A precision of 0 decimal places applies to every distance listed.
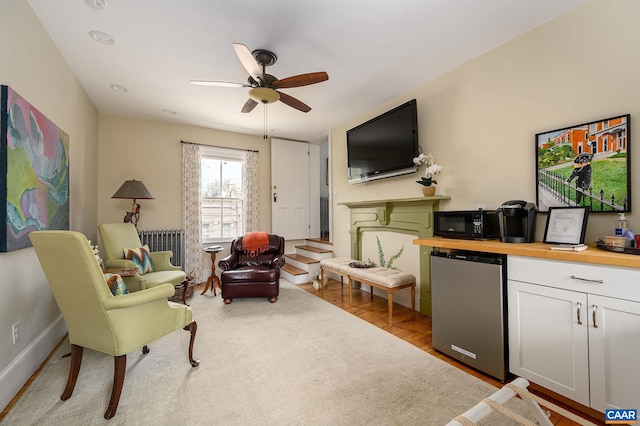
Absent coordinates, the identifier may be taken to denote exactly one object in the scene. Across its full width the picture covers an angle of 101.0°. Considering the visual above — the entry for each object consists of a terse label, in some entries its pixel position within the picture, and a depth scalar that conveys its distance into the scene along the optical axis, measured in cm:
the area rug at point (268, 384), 155
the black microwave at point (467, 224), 221
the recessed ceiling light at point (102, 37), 227
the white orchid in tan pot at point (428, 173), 294
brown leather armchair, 355
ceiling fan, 224
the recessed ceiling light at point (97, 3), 192
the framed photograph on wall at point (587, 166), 180
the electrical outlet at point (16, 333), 180
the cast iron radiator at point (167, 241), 421
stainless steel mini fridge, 187
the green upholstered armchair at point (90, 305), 152
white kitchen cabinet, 138
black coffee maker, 203
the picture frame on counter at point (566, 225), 179
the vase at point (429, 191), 296
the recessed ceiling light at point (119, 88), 321
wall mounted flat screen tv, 316
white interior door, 534
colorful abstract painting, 166
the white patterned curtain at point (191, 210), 453
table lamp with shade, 368
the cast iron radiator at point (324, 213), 652
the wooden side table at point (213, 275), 395
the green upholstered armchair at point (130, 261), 284
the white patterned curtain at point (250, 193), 505
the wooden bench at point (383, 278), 288
